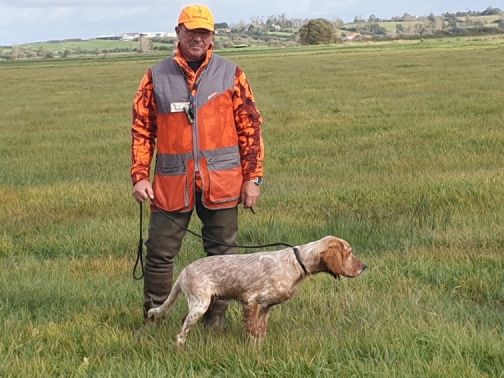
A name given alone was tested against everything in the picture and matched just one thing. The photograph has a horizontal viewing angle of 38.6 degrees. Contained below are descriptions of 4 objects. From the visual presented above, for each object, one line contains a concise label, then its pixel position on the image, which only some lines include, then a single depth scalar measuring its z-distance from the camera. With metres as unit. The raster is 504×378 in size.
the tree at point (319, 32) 143.38
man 4.79
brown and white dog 4.32
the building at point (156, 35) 185.70
